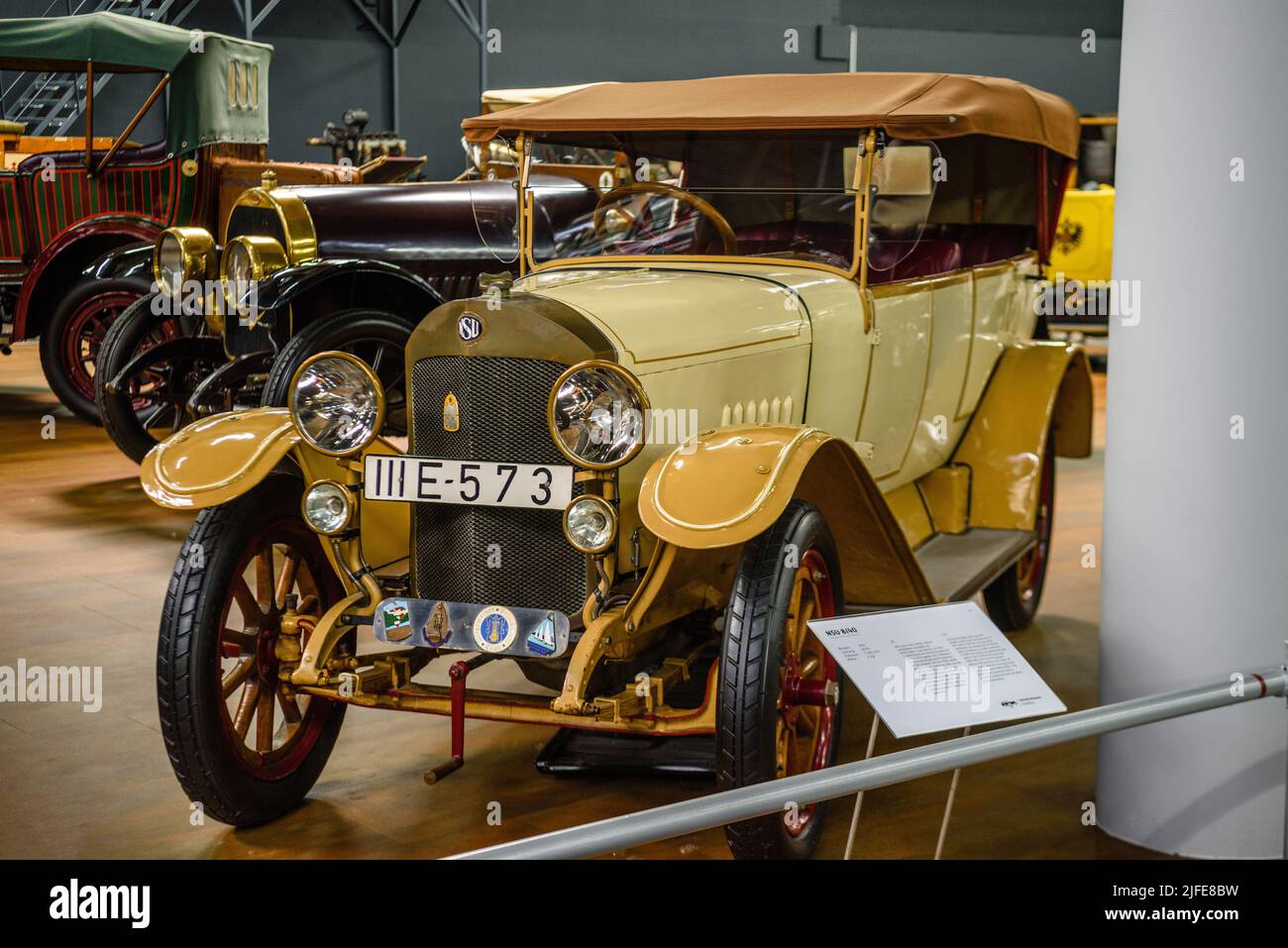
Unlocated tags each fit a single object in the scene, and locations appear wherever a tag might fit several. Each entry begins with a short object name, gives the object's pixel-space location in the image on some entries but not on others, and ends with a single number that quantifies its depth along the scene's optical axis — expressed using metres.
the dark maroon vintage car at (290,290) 5.58
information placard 2.29
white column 2.69
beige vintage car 2.71
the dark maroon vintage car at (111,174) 7.60
